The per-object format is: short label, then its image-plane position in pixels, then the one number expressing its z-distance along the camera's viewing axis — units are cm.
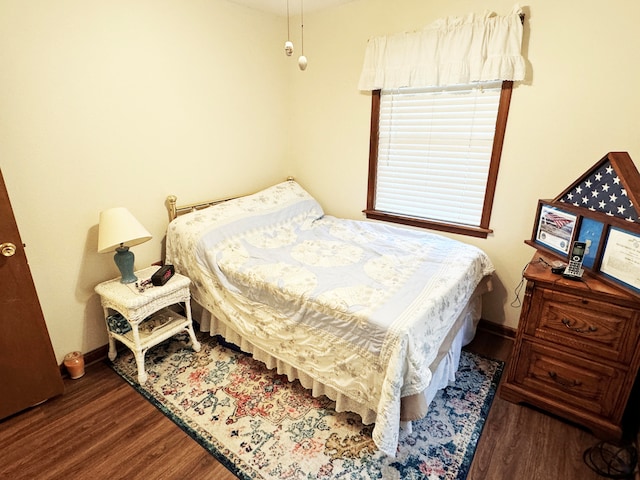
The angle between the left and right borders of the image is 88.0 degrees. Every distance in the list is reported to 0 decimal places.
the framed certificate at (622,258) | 149
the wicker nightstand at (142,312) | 199
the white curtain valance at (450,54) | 211
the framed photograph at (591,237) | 168
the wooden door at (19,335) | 167
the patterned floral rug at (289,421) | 157
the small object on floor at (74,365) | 210
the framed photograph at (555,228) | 185
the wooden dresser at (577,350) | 157
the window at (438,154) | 238
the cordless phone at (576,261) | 167
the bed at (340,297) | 153
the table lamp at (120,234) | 198
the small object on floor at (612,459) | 153
